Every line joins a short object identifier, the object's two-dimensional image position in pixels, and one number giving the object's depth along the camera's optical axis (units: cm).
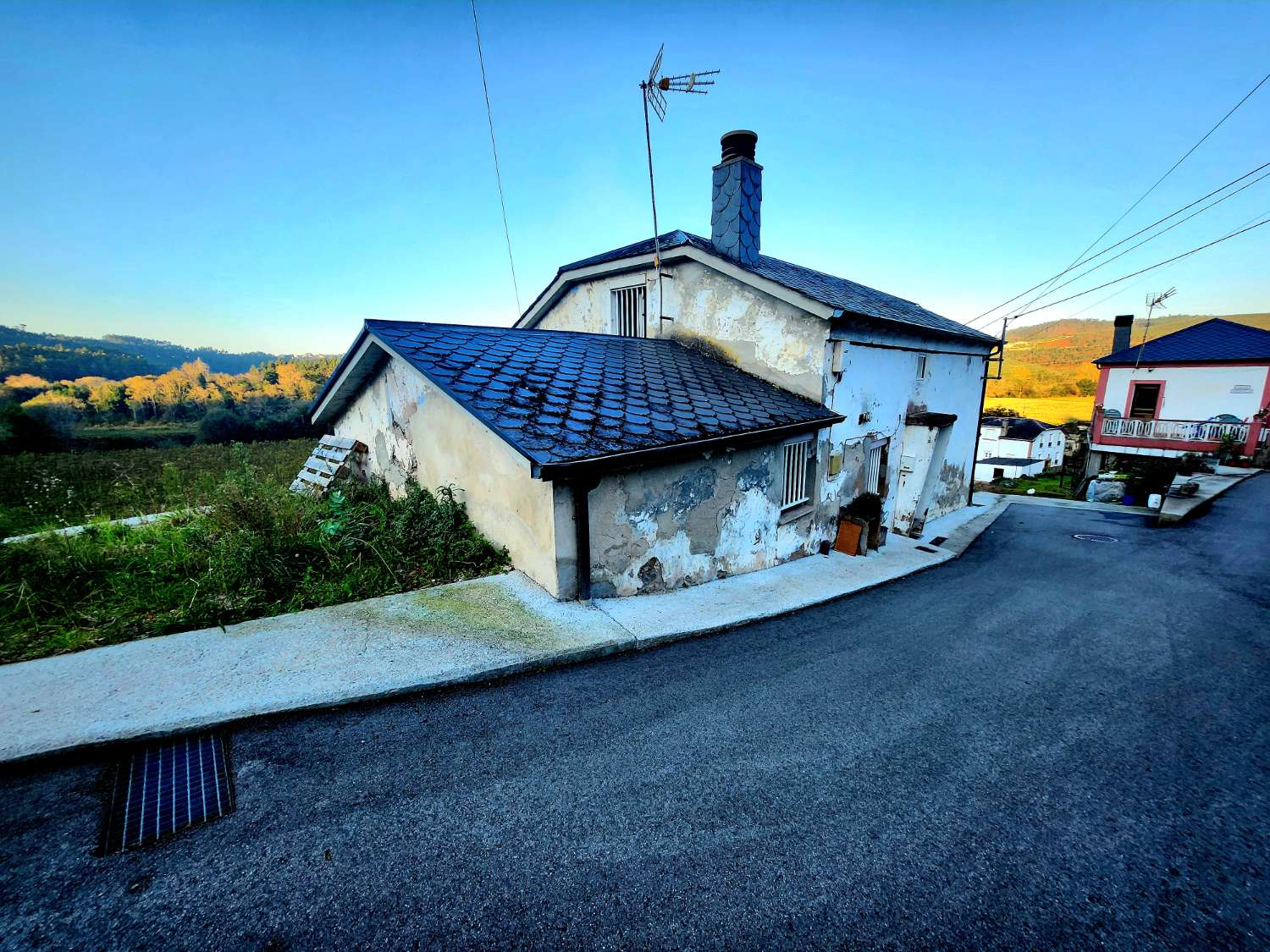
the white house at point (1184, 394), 1803
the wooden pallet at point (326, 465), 786
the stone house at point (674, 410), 491
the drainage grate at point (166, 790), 223
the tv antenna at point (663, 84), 684
